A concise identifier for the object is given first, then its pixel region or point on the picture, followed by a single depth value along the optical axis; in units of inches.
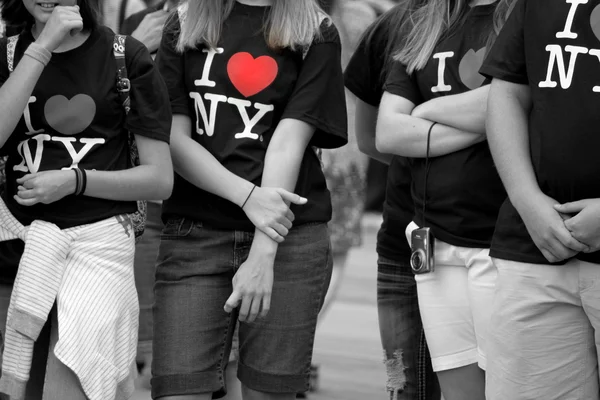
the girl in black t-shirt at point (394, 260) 309.1
